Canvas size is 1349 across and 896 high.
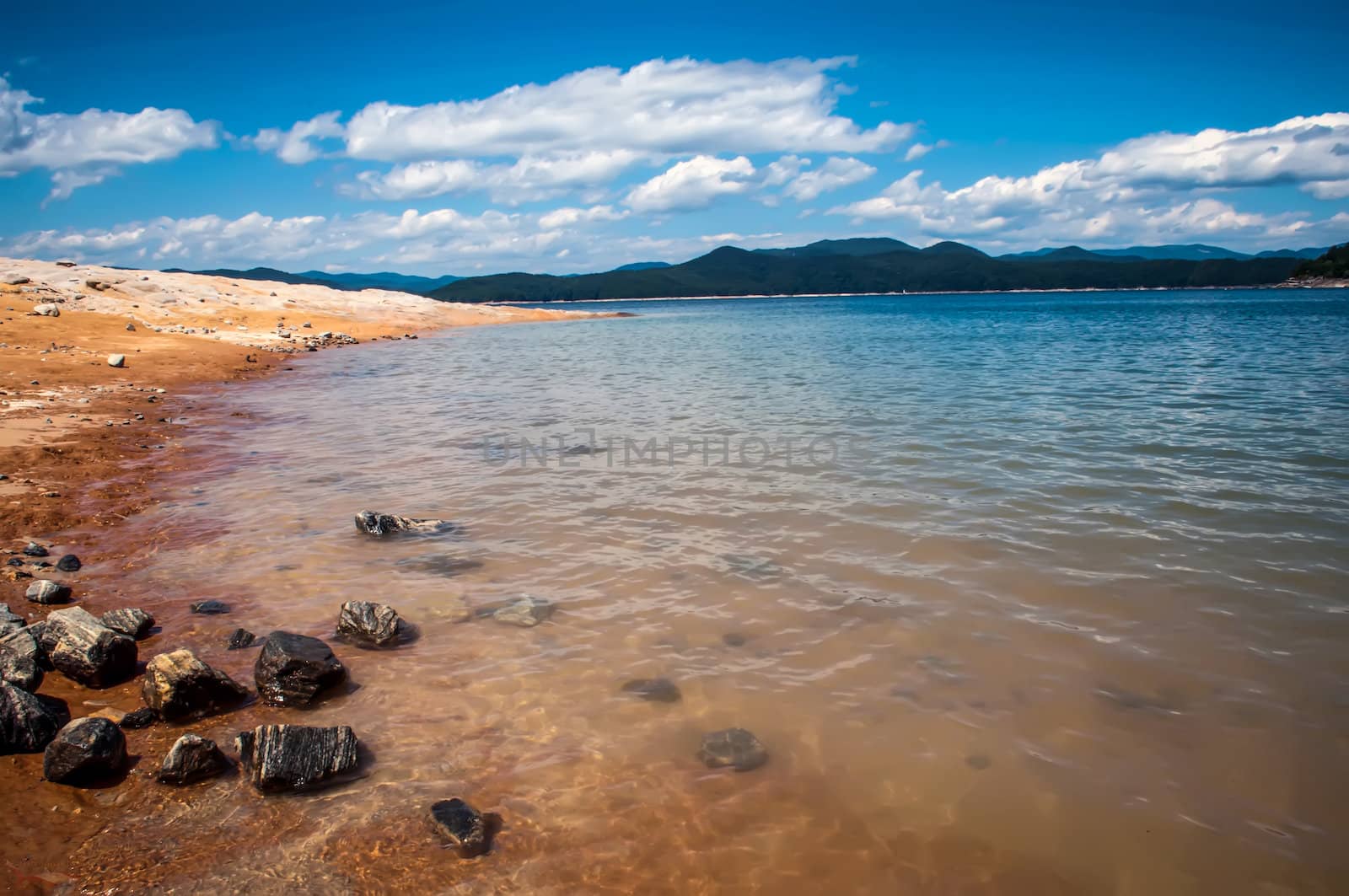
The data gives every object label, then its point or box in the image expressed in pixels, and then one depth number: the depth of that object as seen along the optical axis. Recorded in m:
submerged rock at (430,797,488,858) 3.78
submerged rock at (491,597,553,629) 6.48
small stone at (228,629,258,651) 5.84
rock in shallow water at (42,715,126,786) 4.00
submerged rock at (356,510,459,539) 8.71
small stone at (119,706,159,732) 4.66
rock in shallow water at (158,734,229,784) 4.12
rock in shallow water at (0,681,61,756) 4.24
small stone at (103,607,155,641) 5.79
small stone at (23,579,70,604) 6.32
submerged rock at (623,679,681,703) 5.25
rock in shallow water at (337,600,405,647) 6.04
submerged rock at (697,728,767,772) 4.57
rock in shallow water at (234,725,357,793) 4.15
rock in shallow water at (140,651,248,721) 4.74
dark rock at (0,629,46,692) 4.82
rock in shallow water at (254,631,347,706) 5.07
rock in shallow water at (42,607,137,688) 5.10
